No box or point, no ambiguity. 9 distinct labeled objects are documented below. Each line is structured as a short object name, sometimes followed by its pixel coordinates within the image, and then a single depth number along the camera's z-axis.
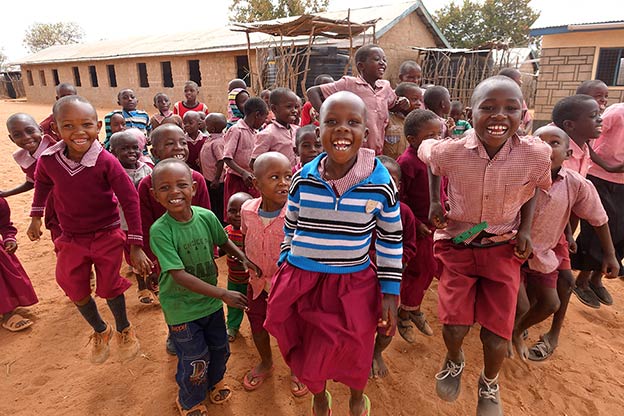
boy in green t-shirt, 1.99
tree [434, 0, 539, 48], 23.44
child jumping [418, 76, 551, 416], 1.86
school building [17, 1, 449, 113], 14.08
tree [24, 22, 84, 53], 46.69
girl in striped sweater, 1.67
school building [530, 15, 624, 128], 8.71
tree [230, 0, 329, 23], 25.45
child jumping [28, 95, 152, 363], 2.33
